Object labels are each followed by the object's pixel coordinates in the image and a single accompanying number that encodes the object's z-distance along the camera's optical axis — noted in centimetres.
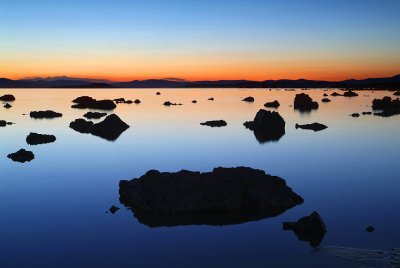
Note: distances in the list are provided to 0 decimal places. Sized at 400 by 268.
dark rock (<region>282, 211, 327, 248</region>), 1210
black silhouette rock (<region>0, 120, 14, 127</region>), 4662
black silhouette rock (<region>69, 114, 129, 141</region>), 3978
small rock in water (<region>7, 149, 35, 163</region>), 2564
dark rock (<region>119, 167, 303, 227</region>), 1402
